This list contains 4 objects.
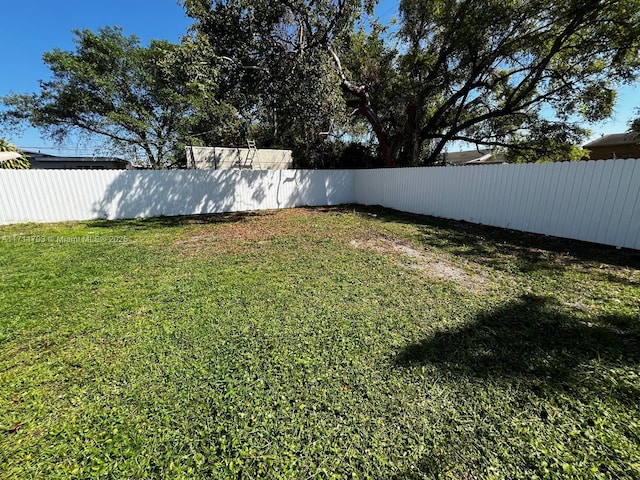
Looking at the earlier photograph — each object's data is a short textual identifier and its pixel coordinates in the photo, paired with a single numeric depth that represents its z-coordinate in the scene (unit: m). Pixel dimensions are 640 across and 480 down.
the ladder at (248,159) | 10.11
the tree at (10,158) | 7.11
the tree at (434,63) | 6.73
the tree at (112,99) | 12.20
